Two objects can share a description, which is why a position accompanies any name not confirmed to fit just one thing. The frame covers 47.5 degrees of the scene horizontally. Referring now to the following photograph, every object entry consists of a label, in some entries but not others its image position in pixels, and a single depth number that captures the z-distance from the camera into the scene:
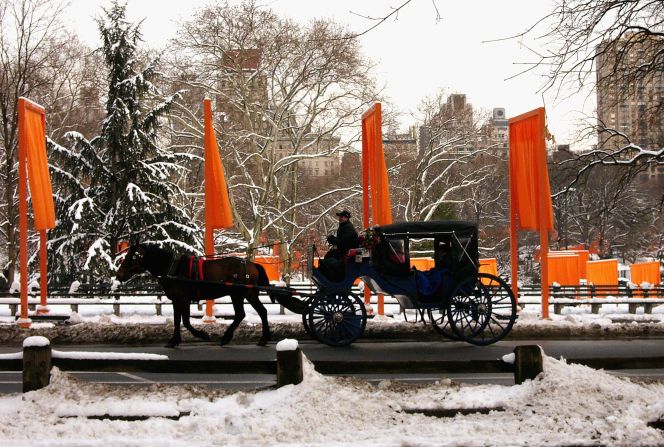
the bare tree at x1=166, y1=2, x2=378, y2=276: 34.66
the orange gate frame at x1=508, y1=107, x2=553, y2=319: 16.12
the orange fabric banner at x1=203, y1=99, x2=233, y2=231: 15.70
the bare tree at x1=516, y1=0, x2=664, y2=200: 9.71
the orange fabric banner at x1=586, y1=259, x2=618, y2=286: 35.19
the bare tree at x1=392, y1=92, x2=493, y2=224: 41.81
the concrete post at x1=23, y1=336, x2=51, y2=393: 7.59
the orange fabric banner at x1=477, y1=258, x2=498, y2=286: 31.82
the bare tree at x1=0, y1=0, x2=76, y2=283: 33.84
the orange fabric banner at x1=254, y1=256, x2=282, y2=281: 38.59
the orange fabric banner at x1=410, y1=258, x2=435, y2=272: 33.22
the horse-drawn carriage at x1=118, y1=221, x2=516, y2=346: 13.03
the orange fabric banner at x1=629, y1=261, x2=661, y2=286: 36.19
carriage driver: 13.20
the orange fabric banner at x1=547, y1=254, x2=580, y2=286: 36.78
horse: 13.22
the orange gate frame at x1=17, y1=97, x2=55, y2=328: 15.79
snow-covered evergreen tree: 26.92
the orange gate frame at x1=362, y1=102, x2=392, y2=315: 16.41
